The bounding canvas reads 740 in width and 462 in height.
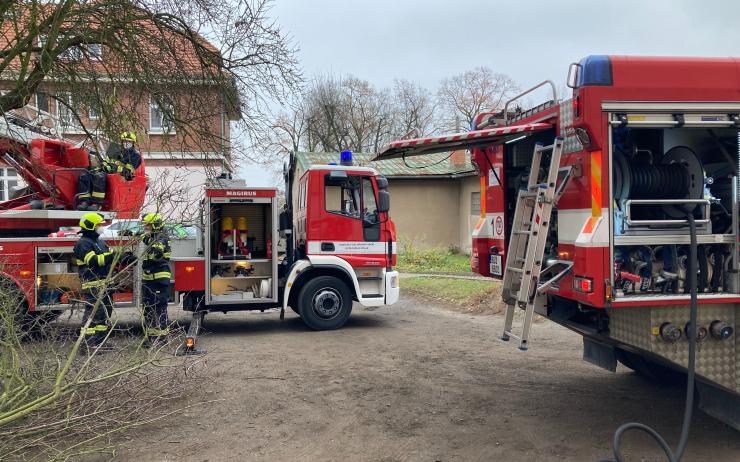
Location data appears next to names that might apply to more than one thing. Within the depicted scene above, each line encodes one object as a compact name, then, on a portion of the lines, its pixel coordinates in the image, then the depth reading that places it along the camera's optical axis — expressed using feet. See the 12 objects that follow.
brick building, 24.85
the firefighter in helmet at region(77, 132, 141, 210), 26.66
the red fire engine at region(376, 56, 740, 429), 13.79
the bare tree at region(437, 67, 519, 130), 155.43
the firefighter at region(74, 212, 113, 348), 24.47
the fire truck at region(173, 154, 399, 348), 31.35
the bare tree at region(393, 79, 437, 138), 160.45
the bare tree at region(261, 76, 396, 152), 142.10
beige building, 78.54
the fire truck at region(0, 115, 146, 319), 26.08
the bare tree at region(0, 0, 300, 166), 22.41
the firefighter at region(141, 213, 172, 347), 27.94
